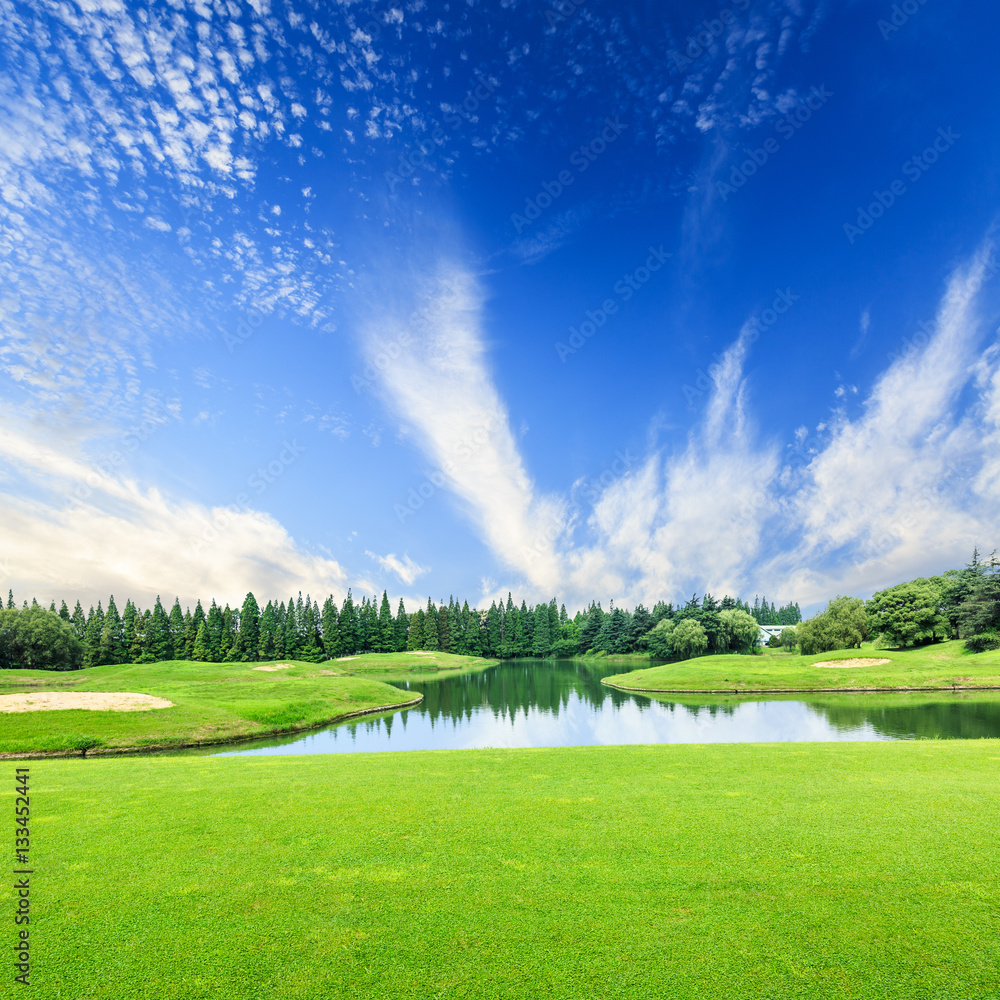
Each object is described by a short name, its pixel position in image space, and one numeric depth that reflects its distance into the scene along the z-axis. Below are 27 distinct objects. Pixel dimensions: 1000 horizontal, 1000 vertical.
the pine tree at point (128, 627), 110.94
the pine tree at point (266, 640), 114.56
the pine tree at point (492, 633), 145.75
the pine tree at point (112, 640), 106.88
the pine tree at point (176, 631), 113.56
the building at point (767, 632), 117.22
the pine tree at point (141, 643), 109.81
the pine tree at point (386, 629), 125.19
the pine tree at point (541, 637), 148.25
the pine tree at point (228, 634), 113.69
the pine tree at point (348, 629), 121.25
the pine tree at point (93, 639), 103.83
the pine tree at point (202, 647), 112.69
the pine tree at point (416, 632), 130.50
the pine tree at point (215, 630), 113.91
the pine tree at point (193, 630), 114.44
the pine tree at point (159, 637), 111.71
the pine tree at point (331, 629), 120.00
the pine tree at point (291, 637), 115.12
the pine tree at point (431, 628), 131.50
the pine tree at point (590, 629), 142.25
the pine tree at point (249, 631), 114.69
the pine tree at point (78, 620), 122.10
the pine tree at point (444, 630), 137.75
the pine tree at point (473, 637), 140.12
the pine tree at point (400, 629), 128.88
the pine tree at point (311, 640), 115.38
